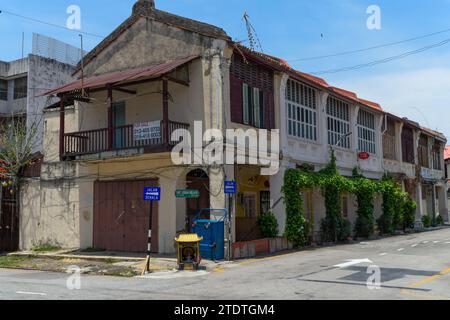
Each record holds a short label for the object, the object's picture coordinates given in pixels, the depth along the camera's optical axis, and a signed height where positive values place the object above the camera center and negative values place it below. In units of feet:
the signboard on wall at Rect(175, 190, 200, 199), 56.29 +1.61
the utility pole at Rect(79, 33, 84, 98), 59.77 +14.29
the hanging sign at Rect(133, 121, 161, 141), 56.54 +8.79
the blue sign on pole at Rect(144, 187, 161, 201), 47.36 +1.42
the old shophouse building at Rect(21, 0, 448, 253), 57.41 +9.68
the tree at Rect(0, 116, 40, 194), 72.33 +7.74
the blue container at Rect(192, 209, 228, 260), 52.44 -3.07
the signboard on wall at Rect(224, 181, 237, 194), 53.21 +2.10
